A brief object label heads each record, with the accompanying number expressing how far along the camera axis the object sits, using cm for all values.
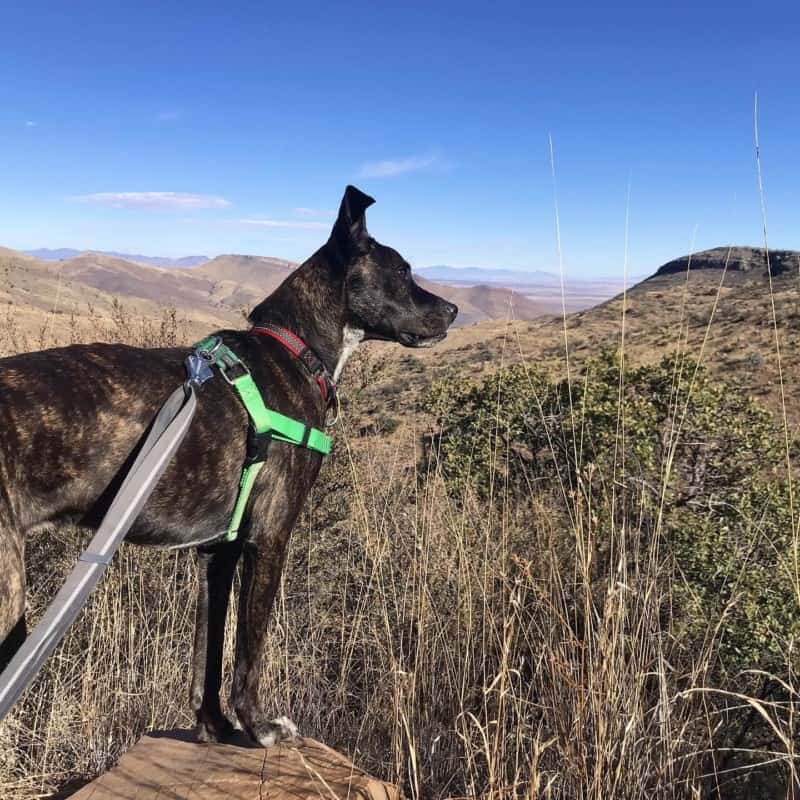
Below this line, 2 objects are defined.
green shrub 163
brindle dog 89
